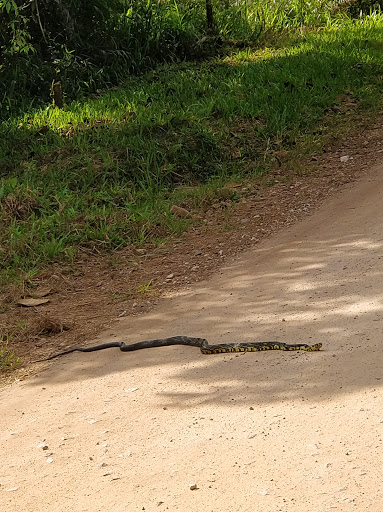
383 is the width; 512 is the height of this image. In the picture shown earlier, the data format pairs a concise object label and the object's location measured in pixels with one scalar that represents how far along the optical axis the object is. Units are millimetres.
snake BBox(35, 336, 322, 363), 8930
